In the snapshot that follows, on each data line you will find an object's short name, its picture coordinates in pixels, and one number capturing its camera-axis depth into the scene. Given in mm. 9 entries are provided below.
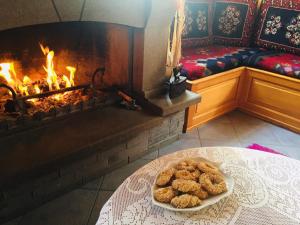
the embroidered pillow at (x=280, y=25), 2584
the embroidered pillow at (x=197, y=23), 2748
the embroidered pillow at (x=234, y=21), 2822
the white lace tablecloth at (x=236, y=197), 839
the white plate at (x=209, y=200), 846
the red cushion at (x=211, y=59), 2275
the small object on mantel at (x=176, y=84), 1999
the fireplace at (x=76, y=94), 1427
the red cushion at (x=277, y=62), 2359
